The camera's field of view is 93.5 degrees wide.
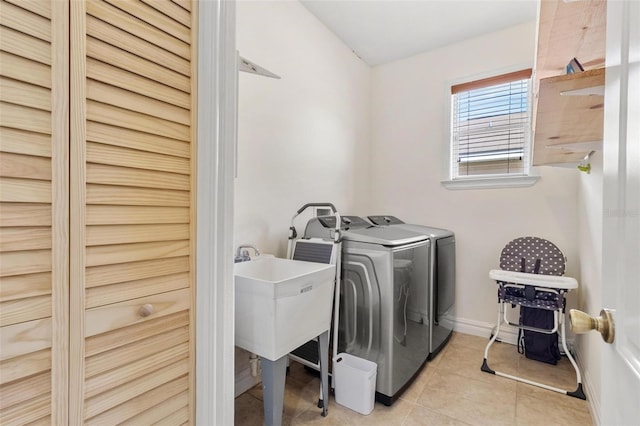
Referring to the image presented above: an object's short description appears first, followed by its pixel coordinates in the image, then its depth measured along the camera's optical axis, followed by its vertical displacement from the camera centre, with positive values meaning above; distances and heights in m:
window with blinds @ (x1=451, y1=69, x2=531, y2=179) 2.61 +0.77
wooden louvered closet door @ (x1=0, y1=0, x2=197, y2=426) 0.69 -0.01
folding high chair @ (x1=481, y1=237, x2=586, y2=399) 1.97 -0.47
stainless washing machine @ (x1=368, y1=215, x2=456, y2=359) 2.28 -0.56
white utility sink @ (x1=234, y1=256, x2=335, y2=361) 1.36 -0.50
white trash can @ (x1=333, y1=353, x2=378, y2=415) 1.66 -0.98
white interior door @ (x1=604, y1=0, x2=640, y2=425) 0.48 +0.00
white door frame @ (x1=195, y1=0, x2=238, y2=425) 1.01 +0.00
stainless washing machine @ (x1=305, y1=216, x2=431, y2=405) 1.76 -0.57
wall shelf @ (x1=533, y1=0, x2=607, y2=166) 0.94 +0.39
